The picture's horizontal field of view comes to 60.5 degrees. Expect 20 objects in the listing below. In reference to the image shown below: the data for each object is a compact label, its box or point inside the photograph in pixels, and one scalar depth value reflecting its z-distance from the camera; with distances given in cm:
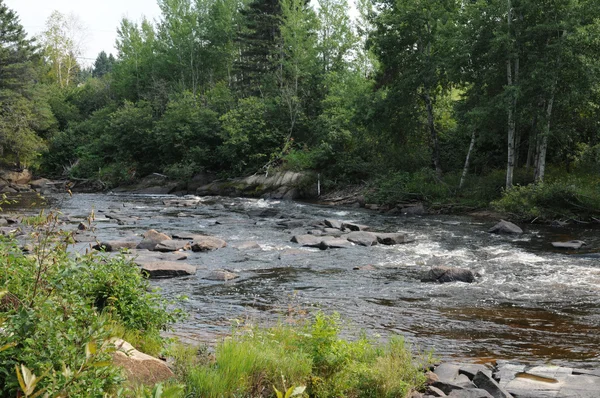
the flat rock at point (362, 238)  1670
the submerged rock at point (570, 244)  1546
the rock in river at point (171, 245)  1509
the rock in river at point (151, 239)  1538
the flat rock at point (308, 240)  1639
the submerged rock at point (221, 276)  1181
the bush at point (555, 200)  2008
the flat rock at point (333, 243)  1603
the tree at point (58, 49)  7800
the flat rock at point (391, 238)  1695
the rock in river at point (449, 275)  1153
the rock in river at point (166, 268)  1191
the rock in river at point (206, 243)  1553
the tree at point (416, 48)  2814
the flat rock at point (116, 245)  1485
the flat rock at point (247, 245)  1578
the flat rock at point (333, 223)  1980
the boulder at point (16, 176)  4216
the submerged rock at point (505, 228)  1866
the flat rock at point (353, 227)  1961
